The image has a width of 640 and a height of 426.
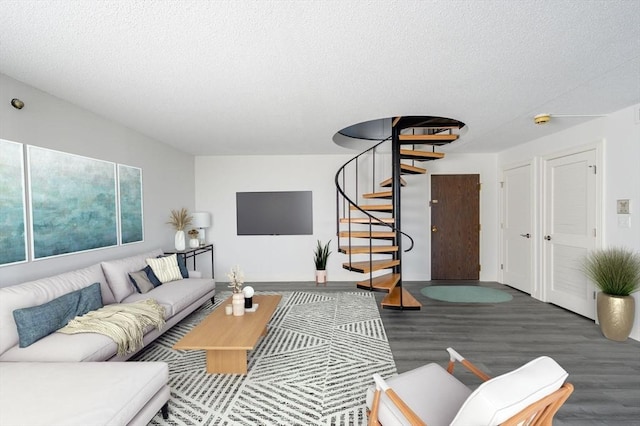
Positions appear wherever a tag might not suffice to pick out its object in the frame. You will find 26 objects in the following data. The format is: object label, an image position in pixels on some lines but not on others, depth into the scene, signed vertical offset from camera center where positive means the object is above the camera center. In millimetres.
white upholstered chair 954 -836
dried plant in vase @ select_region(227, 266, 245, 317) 2611 -843
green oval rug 3943 -1385
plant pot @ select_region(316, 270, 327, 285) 4883 -1249
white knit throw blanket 2037 -905
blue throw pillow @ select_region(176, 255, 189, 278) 3621 -780
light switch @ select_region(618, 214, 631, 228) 2809 -164
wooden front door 5035 -365
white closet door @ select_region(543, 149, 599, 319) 3236 -278
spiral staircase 3260 +221
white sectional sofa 1262 -917
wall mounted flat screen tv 5141 -20
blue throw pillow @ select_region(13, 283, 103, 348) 1838 -777
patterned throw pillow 3328 -728
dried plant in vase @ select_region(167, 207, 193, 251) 4145 -173
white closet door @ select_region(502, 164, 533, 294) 4238 -377
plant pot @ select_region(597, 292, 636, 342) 2672 -1134
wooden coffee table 2035 -1040
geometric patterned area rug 1761 -1363
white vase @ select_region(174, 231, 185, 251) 4141 -453
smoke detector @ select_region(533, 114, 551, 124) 2959 +1009
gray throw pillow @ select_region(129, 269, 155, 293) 2947 -788
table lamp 4668 -150
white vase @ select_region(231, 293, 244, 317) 2607 -936
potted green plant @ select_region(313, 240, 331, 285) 4891 -1016
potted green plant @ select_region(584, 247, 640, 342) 2676 -888
